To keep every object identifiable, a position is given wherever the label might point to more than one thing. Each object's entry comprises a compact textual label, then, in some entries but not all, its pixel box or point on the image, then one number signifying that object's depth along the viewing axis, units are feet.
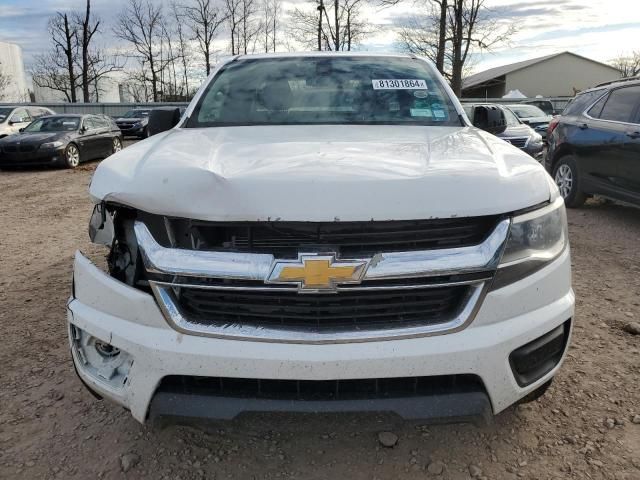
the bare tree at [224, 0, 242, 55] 126.41
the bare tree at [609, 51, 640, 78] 173.95
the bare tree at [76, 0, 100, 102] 112.37
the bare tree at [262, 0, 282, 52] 128.88
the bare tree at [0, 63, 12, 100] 142.46
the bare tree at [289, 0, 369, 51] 107.24
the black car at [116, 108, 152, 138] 72.43
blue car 19.60
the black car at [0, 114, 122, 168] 41.01
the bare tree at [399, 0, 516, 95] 88.84
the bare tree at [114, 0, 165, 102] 128.67
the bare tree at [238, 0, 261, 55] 127.07
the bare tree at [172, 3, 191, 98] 131.91
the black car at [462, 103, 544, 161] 36.04
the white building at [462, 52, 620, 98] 172.24
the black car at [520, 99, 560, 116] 77.24
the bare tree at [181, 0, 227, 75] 124.88
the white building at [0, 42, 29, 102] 148.66
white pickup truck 5.81
